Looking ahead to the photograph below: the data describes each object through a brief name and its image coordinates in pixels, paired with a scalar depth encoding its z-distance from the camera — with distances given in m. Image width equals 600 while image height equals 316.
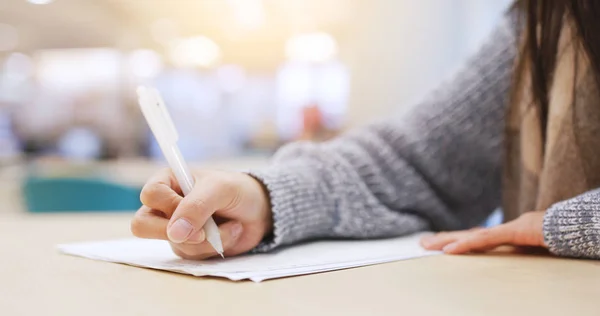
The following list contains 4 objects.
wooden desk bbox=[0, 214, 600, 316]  0.32
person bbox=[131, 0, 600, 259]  0.46
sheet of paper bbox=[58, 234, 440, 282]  0.41
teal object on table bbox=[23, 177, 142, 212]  1.47
